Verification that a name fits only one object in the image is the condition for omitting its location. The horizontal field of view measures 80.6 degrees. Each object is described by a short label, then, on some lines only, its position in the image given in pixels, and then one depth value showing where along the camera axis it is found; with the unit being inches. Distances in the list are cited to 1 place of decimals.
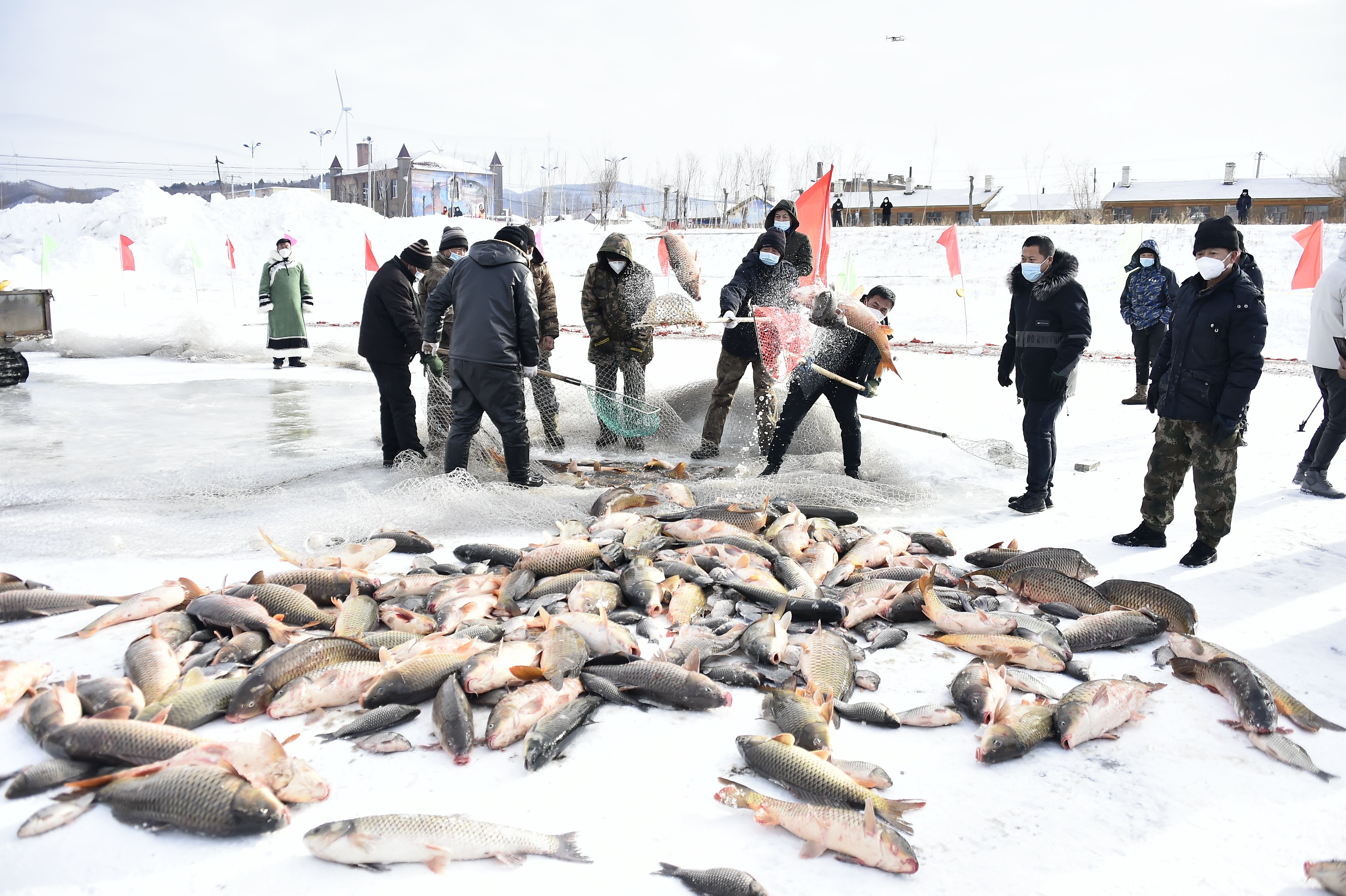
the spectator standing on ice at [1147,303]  386.3
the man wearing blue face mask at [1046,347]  229.5
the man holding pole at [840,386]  256.8
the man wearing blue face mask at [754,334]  283.9
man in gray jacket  239.1
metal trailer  443.2
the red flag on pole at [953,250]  655.1
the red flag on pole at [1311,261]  554.3
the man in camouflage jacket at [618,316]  302.0
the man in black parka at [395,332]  265.6
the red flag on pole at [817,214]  370.6
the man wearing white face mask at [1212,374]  183.0
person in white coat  236.7
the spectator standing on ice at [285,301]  508.7
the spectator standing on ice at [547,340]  299.3
